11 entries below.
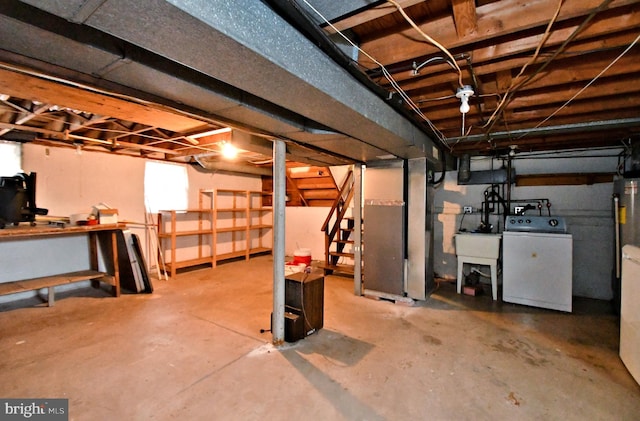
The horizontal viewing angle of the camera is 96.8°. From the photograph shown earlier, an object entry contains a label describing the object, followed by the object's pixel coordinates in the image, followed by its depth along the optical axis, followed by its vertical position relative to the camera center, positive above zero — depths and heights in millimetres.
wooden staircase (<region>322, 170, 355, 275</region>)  4656 -457
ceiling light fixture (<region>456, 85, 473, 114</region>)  1931 +784
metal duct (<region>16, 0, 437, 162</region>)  851 +583
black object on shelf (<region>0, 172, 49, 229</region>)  3100 +91
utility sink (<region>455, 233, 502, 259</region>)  3654 -490
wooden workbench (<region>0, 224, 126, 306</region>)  3066 -709
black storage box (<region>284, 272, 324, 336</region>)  2584 -849
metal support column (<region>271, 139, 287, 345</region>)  2451 -307
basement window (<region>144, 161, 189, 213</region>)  4832 +378
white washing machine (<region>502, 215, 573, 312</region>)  3211 -651
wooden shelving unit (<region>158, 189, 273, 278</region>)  4938 -397
